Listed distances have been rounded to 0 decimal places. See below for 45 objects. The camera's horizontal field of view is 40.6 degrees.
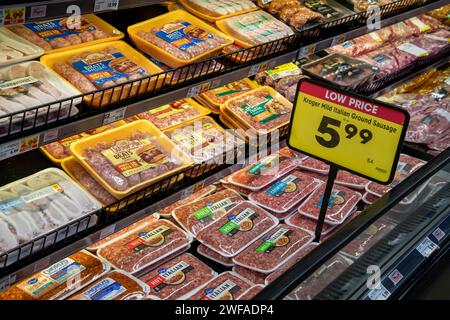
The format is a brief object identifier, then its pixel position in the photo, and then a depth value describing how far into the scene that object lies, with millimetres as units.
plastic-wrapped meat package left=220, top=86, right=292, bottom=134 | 3221
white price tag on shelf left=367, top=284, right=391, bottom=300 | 1780
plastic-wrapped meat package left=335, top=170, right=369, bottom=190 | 3207
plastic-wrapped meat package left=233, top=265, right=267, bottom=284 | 2629
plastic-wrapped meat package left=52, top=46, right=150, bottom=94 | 2414
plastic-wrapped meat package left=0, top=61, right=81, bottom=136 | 2037
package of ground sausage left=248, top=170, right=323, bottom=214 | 3039
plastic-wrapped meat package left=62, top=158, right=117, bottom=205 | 2488
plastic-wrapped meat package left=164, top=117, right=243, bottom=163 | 2888
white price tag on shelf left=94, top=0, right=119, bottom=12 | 1991
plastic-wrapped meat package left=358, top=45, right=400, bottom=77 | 4043
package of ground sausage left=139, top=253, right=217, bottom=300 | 2471
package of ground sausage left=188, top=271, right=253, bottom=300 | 2467
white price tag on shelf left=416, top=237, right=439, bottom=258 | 2080
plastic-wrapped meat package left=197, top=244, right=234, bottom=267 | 2719
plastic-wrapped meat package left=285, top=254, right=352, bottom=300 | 1561
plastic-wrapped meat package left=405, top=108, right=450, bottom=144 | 3697
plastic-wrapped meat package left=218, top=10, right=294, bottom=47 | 3002
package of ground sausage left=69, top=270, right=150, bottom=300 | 2352
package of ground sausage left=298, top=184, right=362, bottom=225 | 2945
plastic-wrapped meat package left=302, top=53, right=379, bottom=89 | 3719
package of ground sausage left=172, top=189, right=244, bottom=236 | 2855
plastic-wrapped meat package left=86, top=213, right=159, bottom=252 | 2668
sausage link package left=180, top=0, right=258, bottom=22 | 3049
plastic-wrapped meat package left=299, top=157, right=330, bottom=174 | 3297
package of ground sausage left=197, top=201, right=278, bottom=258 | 2744
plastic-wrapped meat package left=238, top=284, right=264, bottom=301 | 2473
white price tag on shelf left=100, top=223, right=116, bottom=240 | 2333
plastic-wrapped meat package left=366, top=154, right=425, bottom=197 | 3160
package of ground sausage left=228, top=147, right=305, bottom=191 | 3156
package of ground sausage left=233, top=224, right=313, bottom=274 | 2658
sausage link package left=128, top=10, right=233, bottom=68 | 2686
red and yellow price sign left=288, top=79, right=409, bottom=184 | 2174
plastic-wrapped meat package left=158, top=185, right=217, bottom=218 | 2941
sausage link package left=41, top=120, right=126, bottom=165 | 2631
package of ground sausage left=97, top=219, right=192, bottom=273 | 2582
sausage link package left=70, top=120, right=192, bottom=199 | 2521
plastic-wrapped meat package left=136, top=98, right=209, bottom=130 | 3068
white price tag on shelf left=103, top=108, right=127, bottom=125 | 2264
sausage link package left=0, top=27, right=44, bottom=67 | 2305
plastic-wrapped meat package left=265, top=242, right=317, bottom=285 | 2581
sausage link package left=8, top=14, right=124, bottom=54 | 2527
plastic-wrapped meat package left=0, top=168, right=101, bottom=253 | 2180
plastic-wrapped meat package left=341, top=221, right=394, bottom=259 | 1764
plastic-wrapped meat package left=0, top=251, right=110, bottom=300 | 2314
